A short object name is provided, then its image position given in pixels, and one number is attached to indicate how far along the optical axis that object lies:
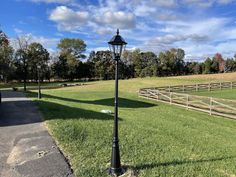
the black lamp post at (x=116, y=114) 3.54
